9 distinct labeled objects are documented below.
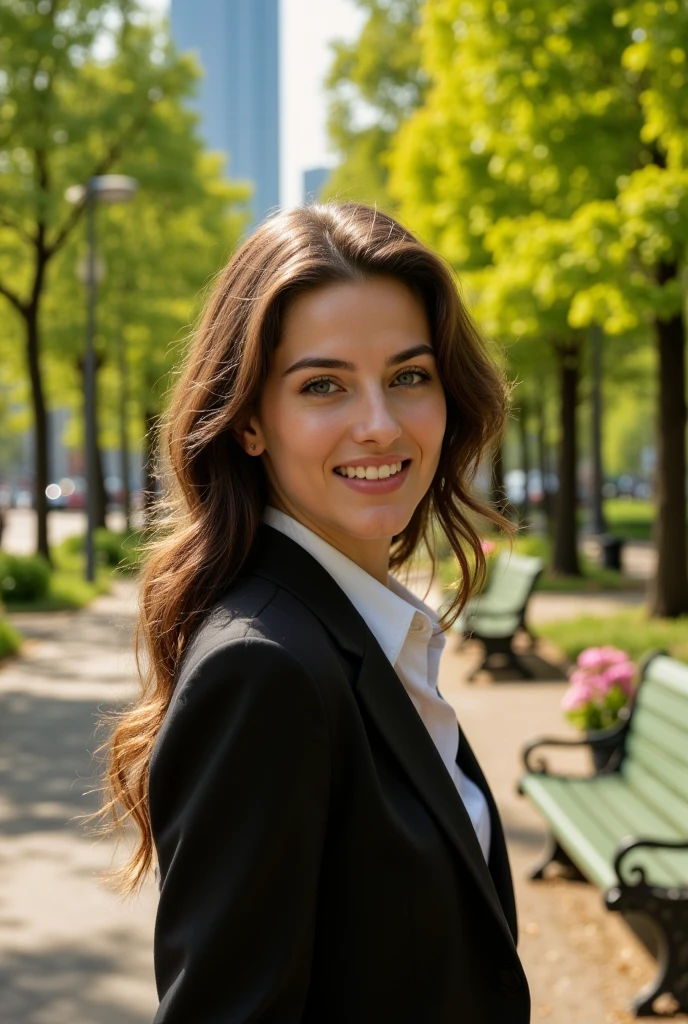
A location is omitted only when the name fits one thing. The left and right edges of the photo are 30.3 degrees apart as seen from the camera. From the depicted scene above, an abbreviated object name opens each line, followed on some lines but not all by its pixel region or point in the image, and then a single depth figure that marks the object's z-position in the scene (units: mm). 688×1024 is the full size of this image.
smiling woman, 1459
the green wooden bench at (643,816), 4520
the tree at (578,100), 10242
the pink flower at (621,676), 7191
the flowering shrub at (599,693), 7184
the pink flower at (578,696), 7121
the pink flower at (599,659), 7227
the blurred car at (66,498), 68562
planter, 6555
